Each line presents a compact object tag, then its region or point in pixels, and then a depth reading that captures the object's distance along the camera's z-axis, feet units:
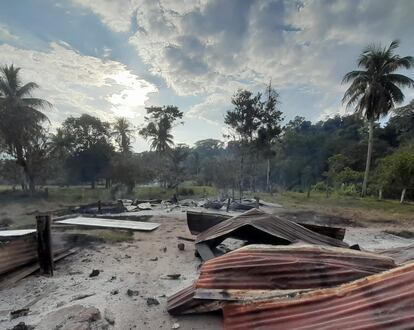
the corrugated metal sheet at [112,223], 34.19
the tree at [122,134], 102.92
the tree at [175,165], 92.12
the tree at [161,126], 101.86
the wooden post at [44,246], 17.99
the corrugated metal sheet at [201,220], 25.37
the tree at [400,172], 52.37
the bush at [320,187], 95.68
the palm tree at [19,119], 64.95
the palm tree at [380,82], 65.51
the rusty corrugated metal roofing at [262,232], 18.20
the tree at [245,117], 74.38
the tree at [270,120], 75.92
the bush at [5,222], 36.13
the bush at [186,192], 82.74
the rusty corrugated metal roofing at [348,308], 6.20
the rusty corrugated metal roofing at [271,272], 10.24
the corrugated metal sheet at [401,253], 14.68
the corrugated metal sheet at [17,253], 16.21
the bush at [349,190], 74.29
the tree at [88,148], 93.25
